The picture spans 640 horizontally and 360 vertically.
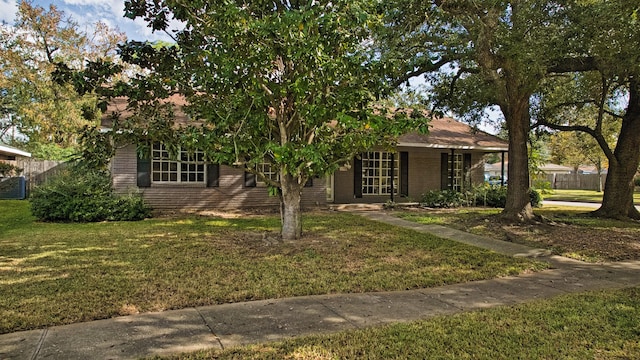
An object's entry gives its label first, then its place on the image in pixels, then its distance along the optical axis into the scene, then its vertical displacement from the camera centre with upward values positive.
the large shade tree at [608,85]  7.37 +2.68
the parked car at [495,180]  20.50 -0.06
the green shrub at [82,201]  10.71 -0.70
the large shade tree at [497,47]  7.92 +3.01
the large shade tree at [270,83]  6.03 +1.61
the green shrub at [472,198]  15.89 -0.78
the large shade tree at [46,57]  23.33 +7.23
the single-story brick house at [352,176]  13.02 +0.04
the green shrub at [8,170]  18.20 +0.26
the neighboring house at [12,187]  18.11 -0.53
